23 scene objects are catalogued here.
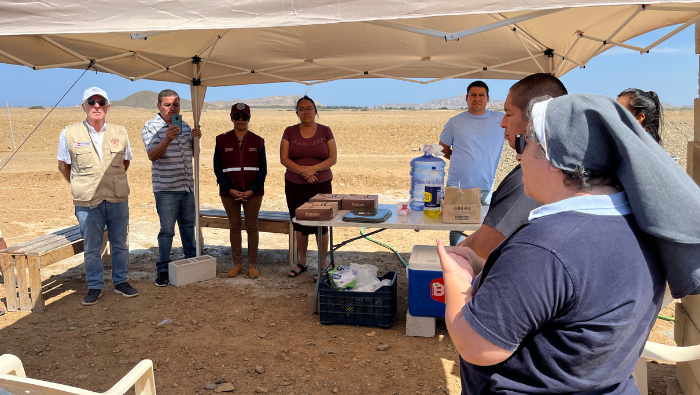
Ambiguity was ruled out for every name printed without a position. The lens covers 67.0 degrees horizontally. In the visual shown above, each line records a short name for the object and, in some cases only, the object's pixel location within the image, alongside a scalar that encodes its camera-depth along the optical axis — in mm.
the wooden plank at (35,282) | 4766
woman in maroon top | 5484
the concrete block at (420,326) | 4270
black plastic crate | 4383
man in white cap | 4715
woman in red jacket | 5574
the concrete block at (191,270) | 5477
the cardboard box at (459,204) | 4137
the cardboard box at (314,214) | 4277
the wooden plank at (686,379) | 2741
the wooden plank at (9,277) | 4762
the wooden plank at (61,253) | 4888
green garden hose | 6301
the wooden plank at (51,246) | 4836
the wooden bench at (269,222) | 6242
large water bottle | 4757
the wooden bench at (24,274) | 4770
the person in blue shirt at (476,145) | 5168
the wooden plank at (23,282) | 4773
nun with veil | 1123
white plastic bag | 4453
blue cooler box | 4168
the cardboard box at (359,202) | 4488
